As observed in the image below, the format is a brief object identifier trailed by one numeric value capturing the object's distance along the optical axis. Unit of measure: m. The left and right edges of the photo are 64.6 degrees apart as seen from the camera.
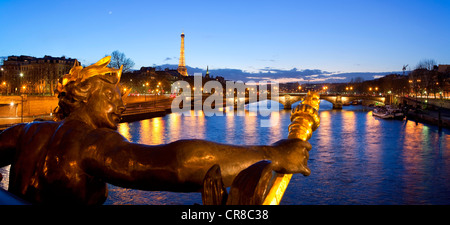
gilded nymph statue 1.20
